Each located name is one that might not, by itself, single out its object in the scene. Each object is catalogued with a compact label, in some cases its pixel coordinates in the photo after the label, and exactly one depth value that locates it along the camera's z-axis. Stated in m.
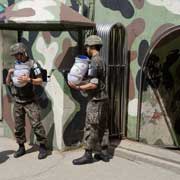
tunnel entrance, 5.82
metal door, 5.28
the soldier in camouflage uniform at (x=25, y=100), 4.68
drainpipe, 5.61
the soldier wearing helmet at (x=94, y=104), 4.45
